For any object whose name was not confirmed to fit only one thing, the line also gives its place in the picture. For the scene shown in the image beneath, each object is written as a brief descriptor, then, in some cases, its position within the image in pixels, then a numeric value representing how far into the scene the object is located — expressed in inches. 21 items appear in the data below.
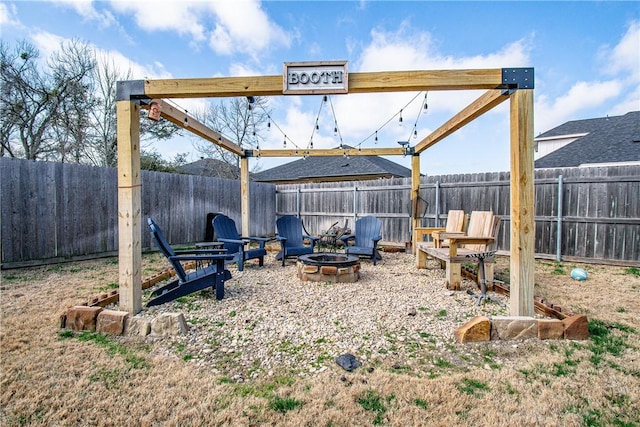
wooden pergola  98.9
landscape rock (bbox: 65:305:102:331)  95.7
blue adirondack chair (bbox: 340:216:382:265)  211.5
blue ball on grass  169.4
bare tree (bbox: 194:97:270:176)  607.2
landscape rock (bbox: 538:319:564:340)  91.0
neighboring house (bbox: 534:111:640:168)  340.1
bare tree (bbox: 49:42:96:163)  366.3
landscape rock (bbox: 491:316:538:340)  91.7
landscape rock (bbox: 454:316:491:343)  90.7
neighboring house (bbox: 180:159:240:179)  655.1
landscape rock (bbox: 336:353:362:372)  76.1
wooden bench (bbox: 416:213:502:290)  144.3
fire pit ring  160.4
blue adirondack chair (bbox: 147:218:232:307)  112.2
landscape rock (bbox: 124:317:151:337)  93.6
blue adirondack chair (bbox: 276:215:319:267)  205.9
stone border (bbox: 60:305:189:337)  93.4
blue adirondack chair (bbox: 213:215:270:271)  183.3
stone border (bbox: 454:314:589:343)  90.7
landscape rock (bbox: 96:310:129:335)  94.3
